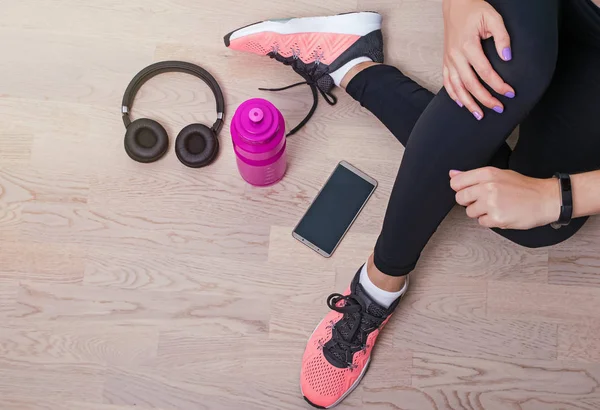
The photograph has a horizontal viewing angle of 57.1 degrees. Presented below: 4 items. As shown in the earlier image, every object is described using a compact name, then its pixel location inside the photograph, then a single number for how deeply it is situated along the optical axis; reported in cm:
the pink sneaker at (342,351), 99
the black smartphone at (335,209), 106
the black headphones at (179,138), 106
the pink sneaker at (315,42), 107
